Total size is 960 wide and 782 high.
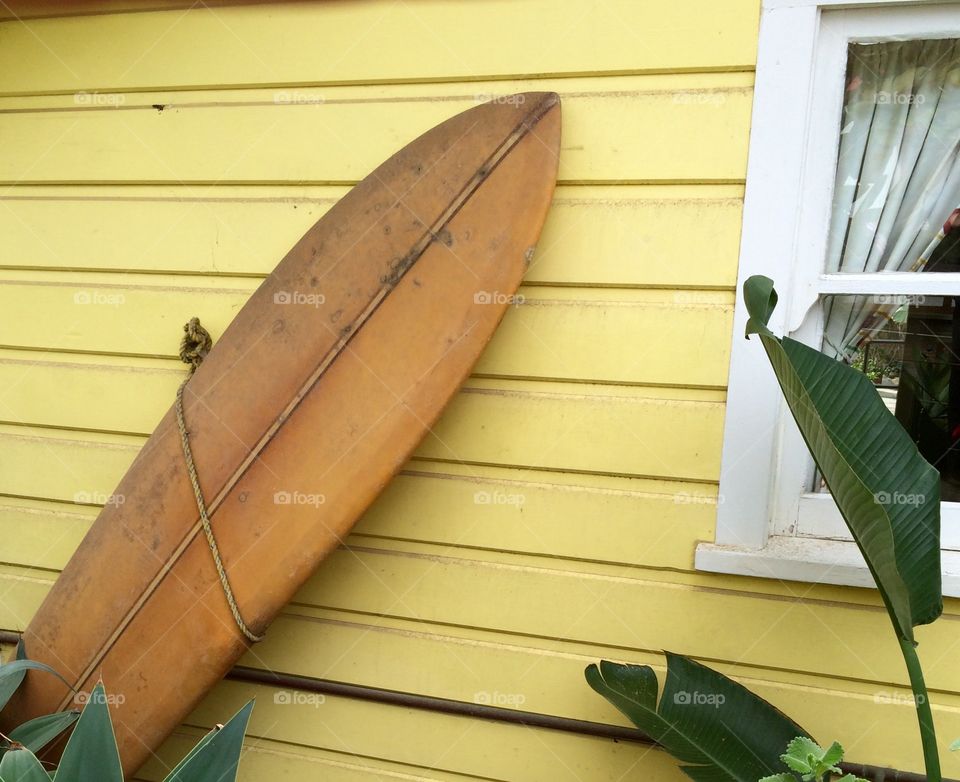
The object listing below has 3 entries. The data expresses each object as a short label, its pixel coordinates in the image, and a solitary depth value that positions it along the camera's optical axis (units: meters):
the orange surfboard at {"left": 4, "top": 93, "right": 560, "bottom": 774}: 1.67
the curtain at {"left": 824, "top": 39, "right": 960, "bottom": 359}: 1.54
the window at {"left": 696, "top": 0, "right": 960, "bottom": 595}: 1.54
